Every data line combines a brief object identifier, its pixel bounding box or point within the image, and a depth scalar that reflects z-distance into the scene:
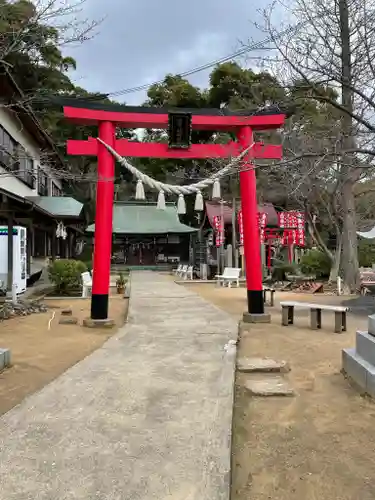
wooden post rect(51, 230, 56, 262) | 18.63
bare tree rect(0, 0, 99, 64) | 5.00
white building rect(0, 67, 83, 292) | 12.44
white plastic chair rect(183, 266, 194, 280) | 24.38
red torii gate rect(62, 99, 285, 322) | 8.80
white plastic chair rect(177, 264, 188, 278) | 25.34
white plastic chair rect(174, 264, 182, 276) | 26.64
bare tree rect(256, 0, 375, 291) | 5.49
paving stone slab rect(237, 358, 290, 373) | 5.43
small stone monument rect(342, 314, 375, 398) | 4.45
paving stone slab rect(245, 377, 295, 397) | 4.55
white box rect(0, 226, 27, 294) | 12.22
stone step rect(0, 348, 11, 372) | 5.47
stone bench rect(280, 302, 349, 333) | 8.27
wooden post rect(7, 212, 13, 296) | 11.85
